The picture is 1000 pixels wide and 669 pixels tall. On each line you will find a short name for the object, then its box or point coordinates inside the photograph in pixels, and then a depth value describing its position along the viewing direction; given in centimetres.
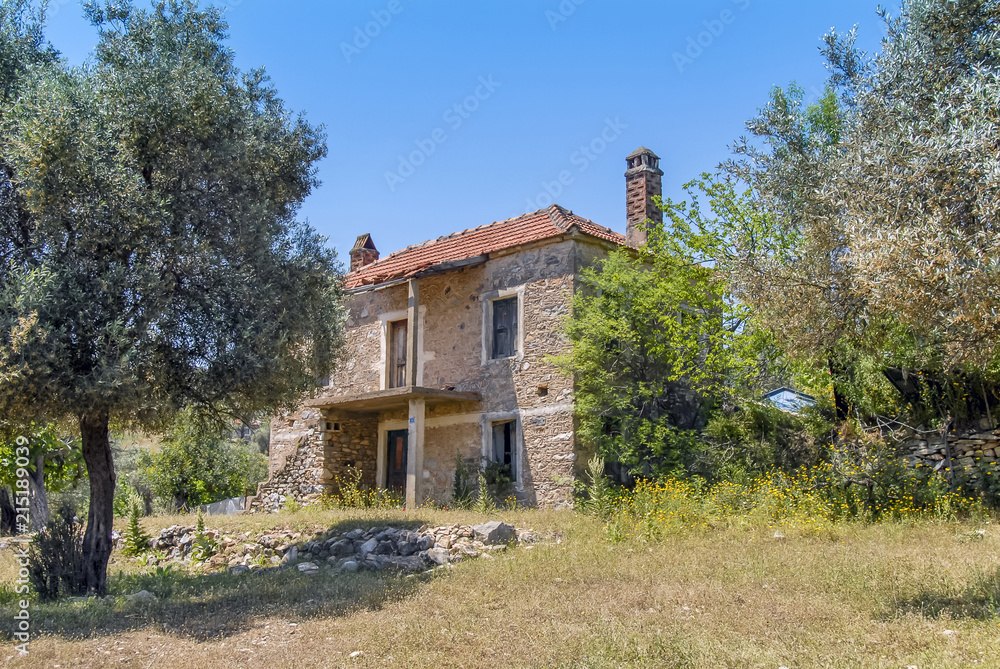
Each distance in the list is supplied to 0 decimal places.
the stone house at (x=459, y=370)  1598
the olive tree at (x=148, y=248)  847
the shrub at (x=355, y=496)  1719
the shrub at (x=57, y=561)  923
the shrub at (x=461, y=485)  1598
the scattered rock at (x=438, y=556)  1111
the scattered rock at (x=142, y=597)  920
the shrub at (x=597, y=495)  1373
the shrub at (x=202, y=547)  1345
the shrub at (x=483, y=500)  1492
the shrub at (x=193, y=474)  2481
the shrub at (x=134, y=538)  1451
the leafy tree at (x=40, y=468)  1847
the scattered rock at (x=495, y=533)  1177
